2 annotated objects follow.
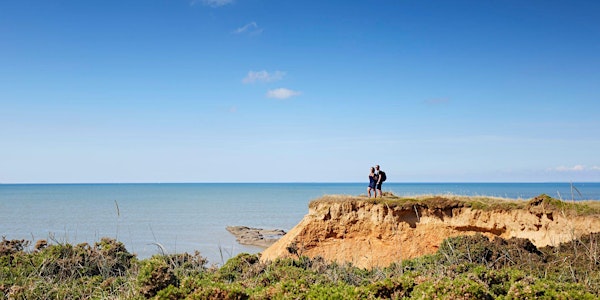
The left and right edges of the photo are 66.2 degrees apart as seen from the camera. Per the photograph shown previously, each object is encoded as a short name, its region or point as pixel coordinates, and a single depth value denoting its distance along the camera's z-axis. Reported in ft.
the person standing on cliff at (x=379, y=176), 73.04
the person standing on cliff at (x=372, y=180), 73.31
